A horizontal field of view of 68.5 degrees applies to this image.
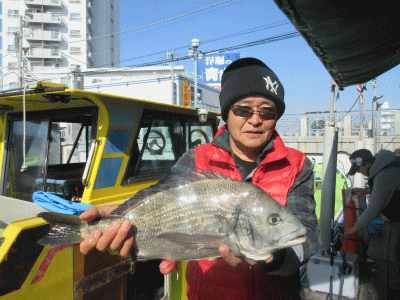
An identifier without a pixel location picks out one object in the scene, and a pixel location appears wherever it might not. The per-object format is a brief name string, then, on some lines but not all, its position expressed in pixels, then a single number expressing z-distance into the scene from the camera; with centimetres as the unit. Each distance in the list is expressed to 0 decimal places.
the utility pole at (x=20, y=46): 2113
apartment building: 5847
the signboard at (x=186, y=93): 2547
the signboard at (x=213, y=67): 3394
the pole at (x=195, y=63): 1669
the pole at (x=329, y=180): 416
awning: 181
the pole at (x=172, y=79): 2071
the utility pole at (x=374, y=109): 1180
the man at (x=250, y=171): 168
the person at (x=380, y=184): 418
